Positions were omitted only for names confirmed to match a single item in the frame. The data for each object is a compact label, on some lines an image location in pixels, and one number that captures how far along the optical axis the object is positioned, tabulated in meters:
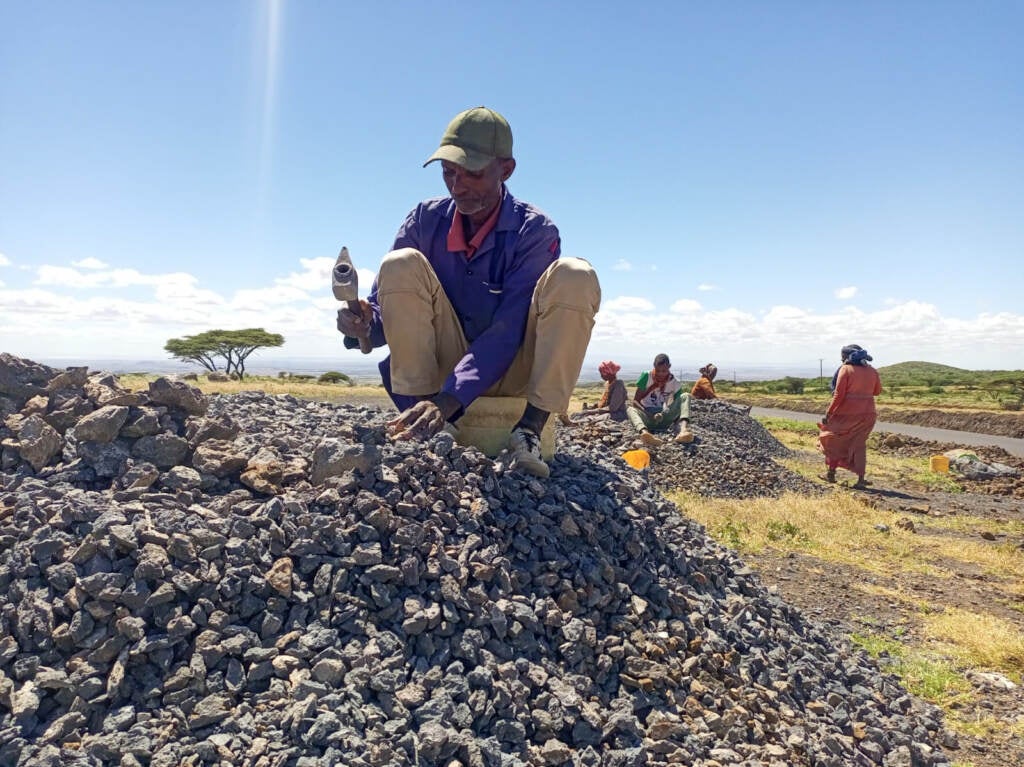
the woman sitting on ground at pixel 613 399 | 10.93
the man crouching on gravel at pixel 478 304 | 3.19
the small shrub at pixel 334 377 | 44.88
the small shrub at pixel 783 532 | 6.73
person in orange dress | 10.15
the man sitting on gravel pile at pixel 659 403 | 10.39
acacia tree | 48.09
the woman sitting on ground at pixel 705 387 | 12.87
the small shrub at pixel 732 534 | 6.41
